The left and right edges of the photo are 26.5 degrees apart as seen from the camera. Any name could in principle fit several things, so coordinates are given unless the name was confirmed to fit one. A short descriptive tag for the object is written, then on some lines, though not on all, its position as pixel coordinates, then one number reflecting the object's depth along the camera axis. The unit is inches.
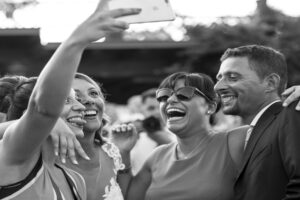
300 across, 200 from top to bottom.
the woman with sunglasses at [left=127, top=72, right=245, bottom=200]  159.2
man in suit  132.9
